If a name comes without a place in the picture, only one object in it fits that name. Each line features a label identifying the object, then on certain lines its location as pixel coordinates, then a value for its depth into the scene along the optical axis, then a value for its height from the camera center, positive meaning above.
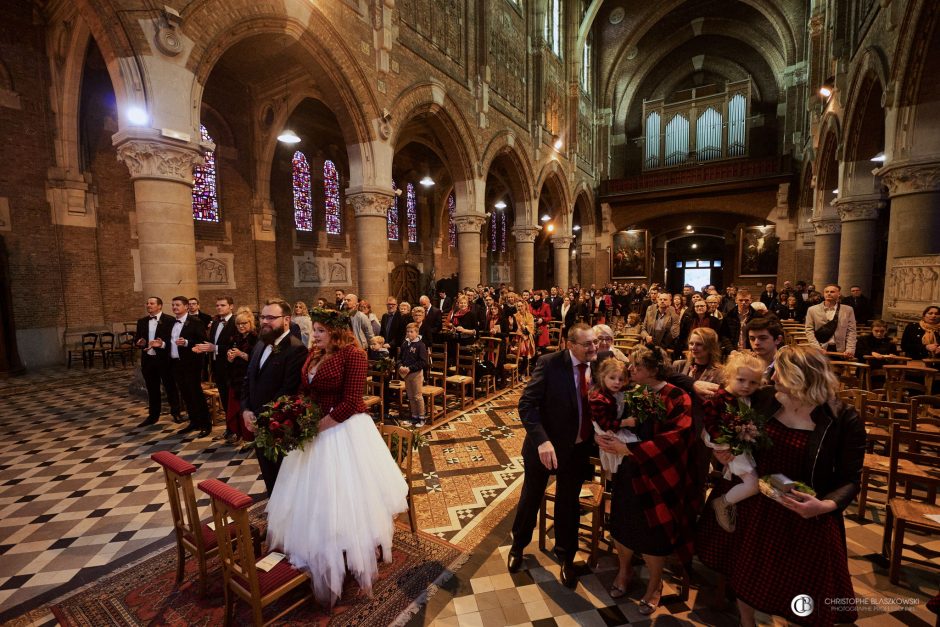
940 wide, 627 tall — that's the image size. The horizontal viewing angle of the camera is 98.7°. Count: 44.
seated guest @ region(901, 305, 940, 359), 5.30 -0.73
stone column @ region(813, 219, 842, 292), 13.56 +0.99
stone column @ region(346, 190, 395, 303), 9.27 +0.98
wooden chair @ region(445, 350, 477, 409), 6.18 -1.42
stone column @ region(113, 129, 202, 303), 5.66 +1.20
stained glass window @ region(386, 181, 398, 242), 17.28 +2.71
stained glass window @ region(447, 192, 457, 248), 20.00 +3.24
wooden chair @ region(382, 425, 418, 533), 2.99 -1.24
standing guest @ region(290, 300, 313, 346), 6.89 -0.61
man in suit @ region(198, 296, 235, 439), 4.98 -0.71
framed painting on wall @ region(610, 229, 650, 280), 22.86 +1.66
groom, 3.08 -0.62
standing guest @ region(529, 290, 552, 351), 9.05 -0.81
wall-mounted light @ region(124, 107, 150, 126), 5.59 +2.37
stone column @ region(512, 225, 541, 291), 15.87 +1.28
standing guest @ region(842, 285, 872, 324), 8.16 -0.43
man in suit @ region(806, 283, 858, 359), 5.55 -0.56
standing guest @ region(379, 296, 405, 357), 6.61 -0.69
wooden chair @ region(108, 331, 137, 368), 9.34 -1.41
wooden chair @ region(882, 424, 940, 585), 2.48 -1.43
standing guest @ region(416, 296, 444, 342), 6.42 -0.57
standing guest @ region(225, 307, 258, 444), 4.36 -0.84
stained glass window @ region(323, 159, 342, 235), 14.44 +3.20
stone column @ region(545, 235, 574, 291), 19.06 +1.25
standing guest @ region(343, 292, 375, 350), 7.05 -0.70
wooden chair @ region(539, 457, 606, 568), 2.82 -1.66
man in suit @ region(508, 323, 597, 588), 2.68 -0.95
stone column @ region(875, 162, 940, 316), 7.33 +1.41
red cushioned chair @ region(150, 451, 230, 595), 2.27 -1.43
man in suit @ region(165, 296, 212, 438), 5.40 -1.03
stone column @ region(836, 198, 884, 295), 10.14 +1.09
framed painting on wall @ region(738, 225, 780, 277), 19.77 +1.65
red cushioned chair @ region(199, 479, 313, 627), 1.99 -1.55
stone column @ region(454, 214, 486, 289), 12.72 +1.18
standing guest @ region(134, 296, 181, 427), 5.50 -0.93
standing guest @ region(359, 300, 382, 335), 7.62 -0.60
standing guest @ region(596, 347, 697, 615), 2.28 -1.11
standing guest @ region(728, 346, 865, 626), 1.80 -0.94
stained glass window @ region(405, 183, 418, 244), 18.06 +3.34
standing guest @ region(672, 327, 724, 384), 2.85 -0.49
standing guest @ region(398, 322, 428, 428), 5.50 -1.06
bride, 2.42 -1.25
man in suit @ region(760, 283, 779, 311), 12.02 -0.45
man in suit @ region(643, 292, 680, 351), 6.03 -0.61
